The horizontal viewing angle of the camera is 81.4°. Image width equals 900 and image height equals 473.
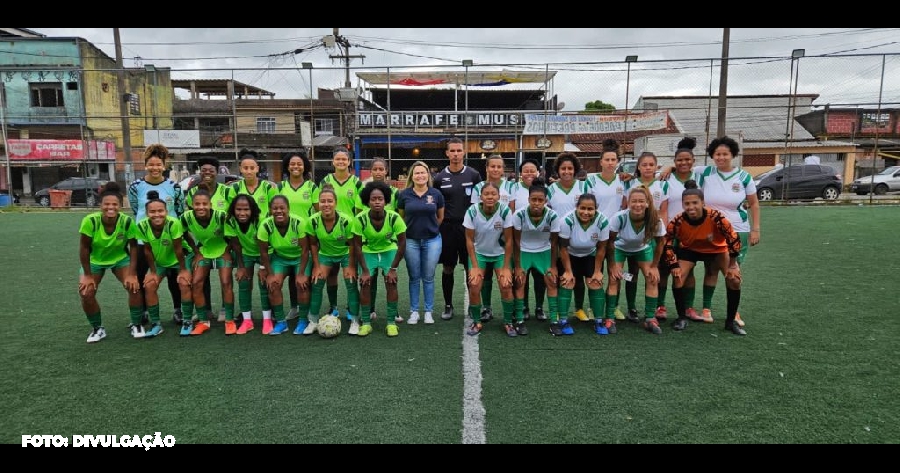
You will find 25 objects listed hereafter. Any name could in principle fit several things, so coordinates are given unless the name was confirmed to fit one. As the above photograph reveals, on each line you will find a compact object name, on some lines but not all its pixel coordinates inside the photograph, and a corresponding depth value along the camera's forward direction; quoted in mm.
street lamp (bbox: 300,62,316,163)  15273
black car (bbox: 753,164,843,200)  17312
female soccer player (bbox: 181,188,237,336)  5047
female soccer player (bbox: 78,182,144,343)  4734
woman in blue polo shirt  5352
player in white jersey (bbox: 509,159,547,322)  5477
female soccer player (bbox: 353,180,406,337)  5066
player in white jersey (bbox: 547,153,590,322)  5383
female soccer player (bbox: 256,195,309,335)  5035
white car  20312
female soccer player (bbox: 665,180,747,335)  4891
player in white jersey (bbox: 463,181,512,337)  5000
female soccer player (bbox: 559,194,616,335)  4977
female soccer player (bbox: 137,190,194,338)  4934
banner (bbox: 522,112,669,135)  15641
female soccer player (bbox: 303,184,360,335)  5074
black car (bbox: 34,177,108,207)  19734
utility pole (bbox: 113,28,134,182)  17155
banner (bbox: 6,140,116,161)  18172
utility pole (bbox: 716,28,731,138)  14994
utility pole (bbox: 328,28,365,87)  24719
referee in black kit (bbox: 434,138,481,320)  5613
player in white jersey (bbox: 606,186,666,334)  4973
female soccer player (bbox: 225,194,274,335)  5070
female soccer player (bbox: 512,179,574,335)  4934
